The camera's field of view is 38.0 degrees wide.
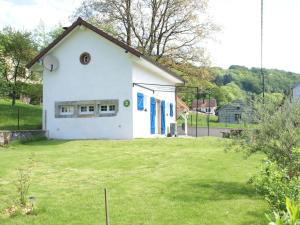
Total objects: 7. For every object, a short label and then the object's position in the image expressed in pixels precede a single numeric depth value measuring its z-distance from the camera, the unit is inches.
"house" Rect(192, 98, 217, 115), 4075.8
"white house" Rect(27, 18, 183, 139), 910.4
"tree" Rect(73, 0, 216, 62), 1403.8
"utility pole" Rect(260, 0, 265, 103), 569.3
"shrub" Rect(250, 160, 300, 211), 275.0
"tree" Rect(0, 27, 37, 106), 1483.8
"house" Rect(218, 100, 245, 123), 3056.3
